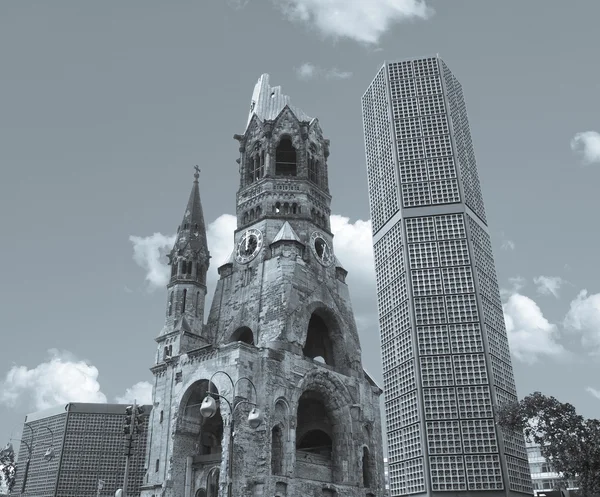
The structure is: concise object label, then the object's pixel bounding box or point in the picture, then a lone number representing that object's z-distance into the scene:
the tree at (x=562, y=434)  29.95
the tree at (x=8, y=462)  41.16
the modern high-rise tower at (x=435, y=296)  39.31
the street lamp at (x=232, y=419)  24.59
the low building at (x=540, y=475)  85.88
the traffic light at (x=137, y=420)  30.70
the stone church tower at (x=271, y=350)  46.06
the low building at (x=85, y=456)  79.56
